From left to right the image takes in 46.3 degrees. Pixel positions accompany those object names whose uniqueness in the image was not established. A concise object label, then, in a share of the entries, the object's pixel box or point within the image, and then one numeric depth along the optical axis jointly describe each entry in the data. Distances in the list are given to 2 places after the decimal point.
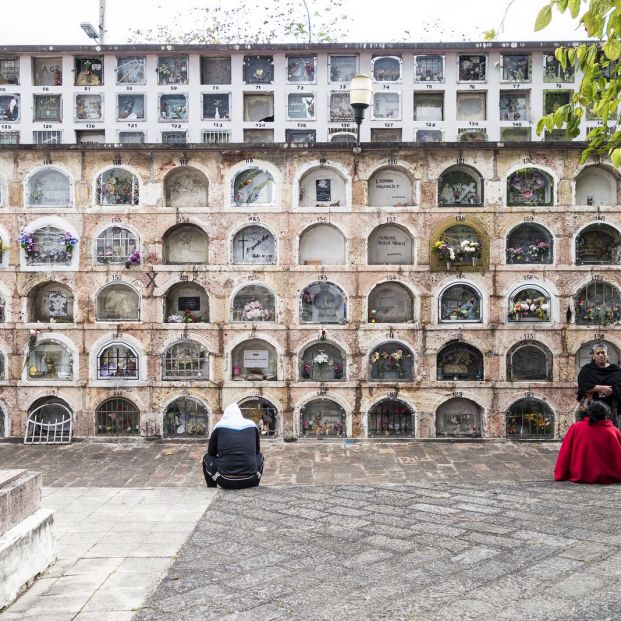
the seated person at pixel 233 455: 8.73
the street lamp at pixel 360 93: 11.60
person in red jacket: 8.82
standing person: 9.70
